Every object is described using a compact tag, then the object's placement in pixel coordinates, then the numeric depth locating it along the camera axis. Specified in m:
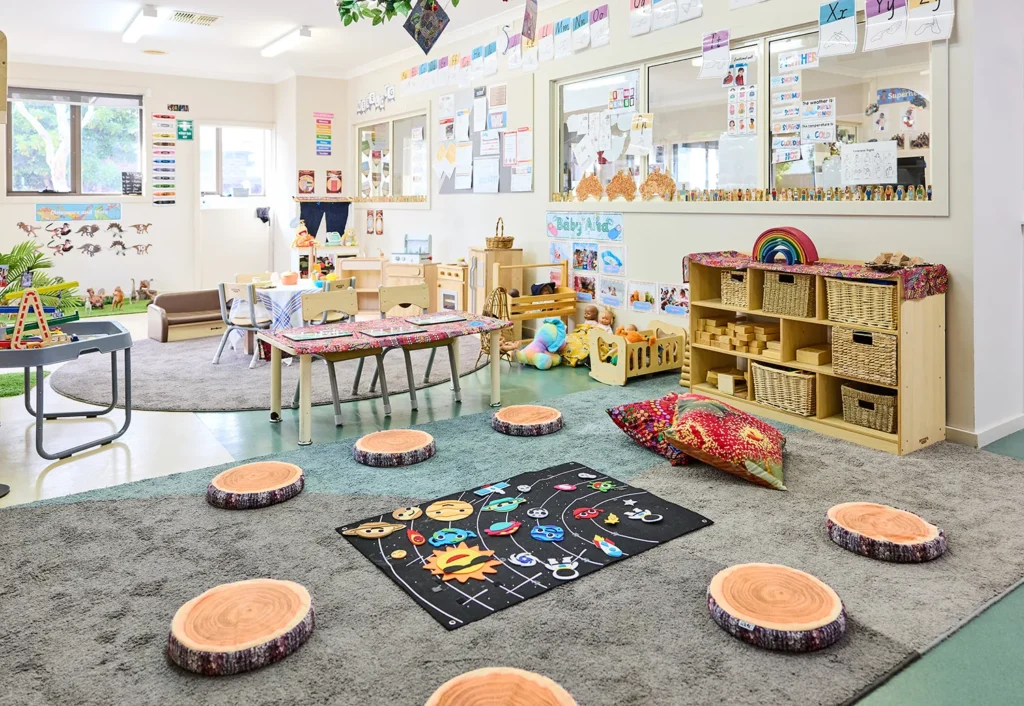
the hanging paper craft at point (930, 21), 4.09
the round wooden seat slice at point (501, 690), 1.94
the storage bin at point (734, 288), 4.90
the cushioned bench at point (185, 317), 7.54
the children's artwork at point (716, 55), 5.41
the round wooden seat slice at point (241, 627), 2.14
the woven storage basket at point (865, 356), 4.05
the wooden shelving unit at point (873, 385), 4.04
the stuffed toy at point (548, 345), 6.36
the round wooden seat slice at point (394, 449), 3.87
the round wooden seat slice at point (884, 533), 2.82
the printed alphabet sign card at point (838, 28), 4.60
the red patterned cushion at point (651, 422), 3.99
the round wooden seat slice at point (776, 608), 2.24
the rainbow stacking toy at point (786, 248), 4.57
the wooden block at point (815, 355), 4.52
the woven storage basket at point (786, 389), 4.54
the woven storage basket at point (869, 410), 4.15
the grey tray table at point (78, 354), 3.64
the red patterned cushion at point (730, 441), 3.61
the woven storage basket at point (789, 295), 4.52
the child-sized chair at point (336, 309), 4.55
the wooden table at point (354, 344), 4.17
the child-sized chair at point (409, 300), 5.20
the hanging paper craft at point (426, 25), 3.99
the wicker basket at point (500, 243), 7.21
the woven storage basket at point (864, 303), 4.01
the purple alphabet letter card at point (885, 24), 4.31
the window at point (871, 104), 4.34
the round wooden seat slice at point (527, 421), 4.38
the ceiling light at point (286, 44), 8.02
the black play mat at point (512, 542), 2.59
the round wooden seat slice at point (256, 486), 3.34
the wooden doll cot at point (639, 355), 5.67
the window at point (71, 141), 9.54
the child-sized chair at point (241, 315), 6.25
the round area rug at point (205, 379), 5.22
